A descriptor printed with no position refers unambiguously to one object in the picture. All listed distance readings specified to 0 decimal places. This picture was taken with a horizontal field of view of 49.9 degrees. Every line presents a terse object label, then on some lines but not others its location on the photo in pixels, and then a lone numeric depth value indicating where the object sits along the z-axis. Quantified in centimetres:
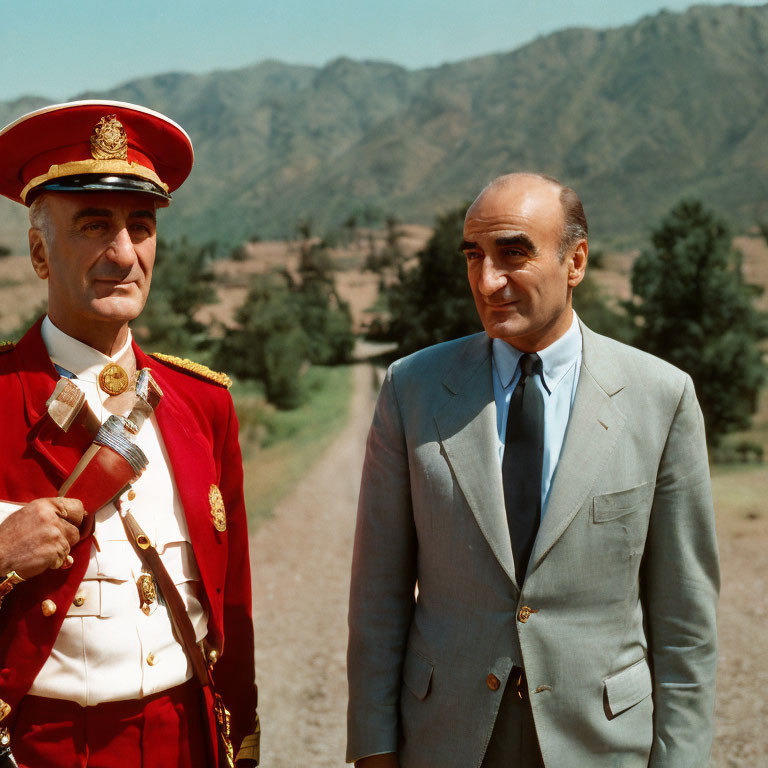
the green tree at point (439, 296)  2395
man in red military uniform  253
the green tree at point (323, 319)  3281
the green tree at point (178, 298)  2633
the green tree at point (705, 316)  2069
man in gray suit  269
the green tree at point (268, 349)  2684
